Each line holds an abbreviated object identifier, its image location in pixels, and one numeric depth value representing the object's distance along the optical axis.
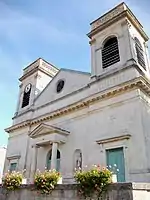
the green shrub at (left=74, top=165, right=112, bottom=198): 6.17
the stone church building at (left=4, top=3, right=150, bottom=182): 10.61
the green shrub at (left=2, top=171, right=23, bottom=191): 8.80
